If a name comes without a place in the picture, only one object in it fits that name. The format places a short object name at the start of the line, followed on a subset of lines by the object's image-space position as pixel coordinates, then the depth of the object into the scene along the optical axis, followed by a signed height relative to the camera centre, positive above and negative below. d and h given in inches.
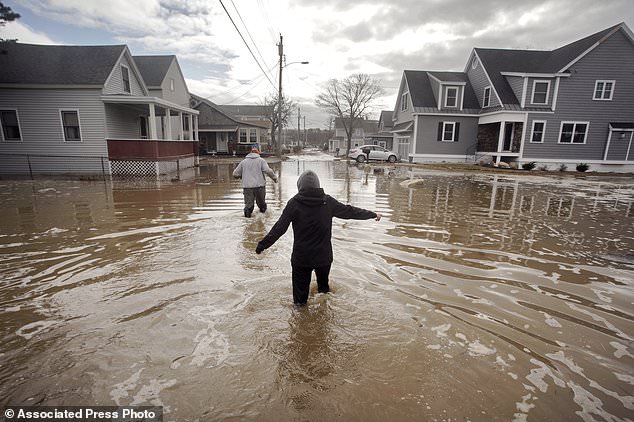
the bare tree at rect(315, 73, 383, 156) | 1920.5 +264.4
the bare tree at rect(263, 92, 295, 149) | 2381.9 +251.3
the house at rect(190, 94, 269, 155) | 1461.6 +57.3
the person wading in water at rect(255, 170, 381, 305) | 148.3 -36.7
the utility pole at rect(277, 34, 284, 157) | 1154.7 +214.1
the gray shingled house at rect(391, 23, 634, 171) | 952.9 +120.5
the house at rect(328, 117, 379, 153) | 2652.6 +117.4
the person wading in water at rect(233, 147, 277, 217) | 323.9 -29.4
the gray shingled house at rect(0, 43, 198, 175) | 666.8 +41.8
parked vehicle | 1226.0 -31.8
